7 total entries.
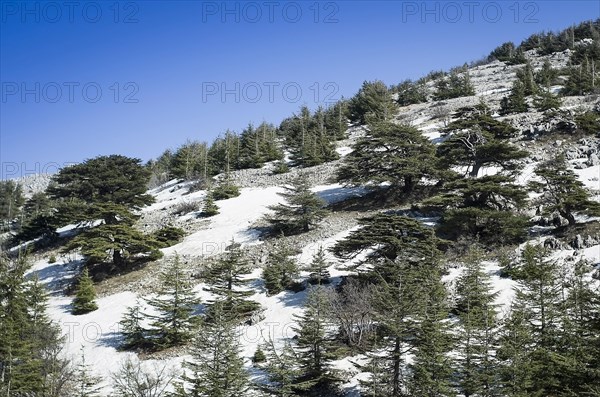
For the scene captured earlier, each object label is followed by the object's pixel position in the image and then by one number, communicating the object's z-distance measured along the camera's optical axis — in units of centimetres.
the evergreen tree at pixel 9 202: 8169
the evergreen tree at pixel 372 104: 7438
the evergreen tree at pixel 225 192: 5156
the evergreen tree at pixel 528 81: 6539
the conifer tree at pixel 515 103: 5891
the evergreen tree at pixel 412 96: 9081
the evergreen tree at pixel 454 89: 8475
